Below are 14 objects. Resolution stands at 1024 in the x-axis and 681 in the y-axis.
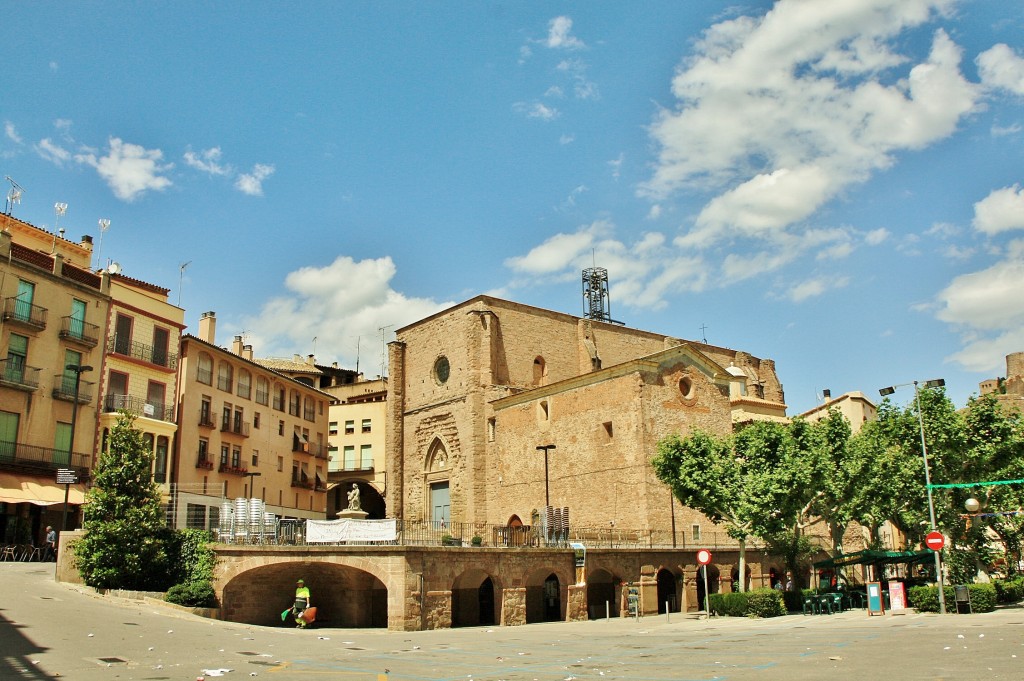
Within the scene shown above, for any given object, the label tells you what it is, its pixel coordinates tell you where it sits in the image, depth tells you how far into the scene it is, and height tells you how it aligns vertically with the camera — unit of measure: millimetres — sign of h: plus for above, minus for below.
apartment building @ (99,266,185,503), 36344 +6988
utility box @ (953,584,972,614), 26188 -2147
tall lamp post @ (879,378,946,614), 26797 +2583
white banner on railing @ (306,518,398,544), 26766 -142
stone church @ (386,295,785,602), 38844 +5337
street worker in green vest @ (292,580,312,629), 26872 -2350
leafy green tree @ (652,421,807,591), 29391 +1693
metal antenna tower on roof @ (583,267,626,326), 60000 +15873
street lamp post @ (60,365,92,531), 30369 +4915
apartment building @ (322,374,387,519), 61562 +5330
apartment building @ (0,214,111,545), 31484 +5547
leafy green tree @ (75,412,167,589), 26469 +180
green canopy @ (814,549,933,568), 31719 -1265
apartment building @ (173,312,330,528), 40531 +4870
